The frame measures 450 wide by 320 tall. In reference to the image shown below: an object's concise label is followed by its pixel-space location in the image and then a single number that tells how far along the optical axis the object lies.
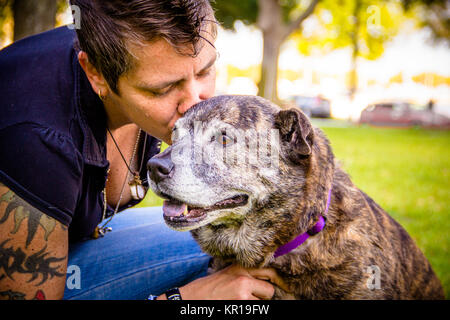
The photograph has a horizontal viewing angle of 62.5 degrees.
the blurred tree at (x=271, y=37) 13.42
